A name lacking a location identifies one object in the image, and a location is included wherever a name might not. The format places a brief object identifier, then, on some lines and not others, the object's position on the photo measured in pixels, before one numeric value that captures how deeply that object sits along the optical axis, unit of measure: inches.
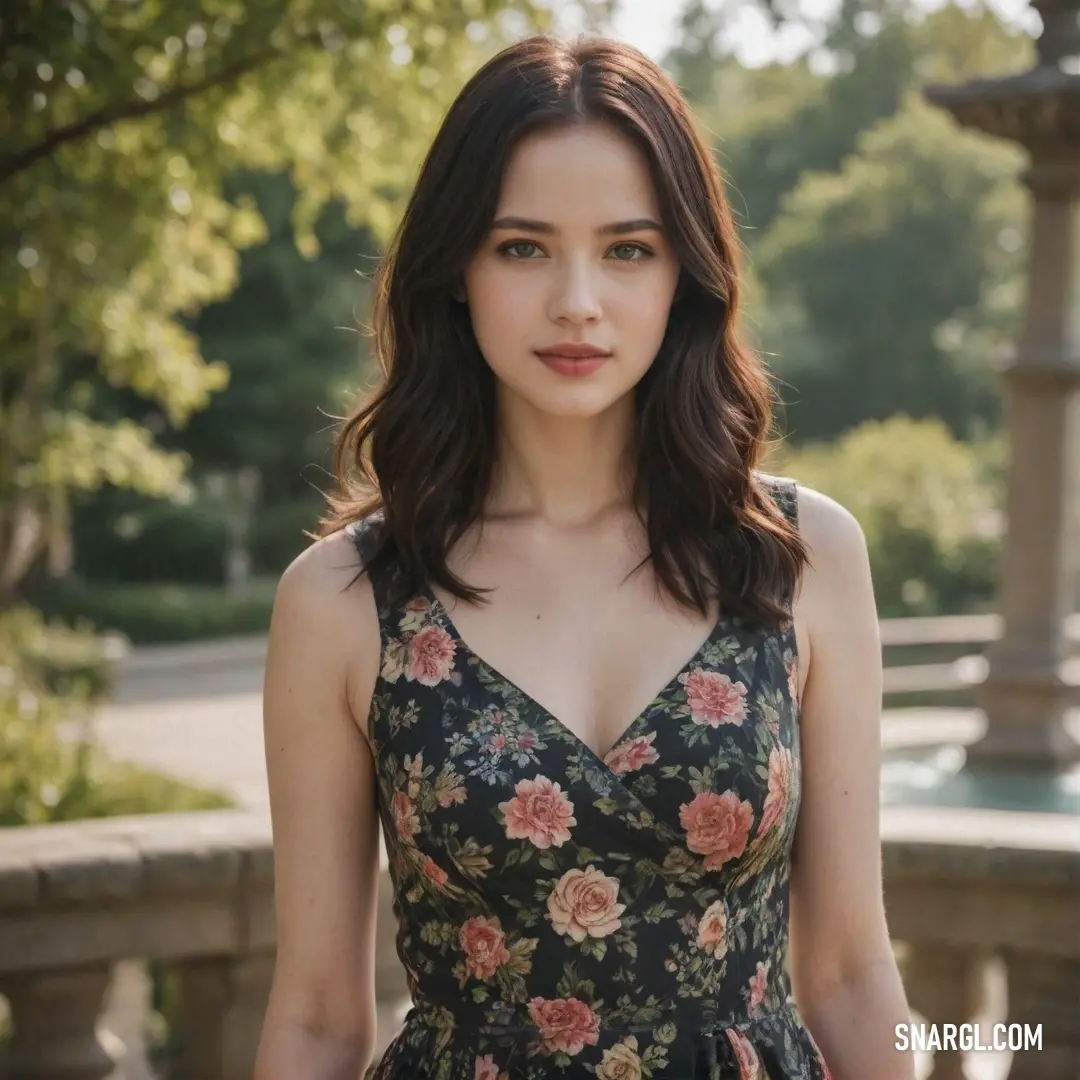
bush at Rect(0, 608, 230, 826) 289.0
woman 84.9
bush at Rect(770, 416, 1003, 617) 954.1
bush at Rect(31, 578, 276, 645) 999.6
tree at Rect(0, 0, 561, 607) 198.1
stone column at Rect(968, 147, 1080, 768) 348.2
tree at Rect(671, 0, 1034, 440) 1486.2
